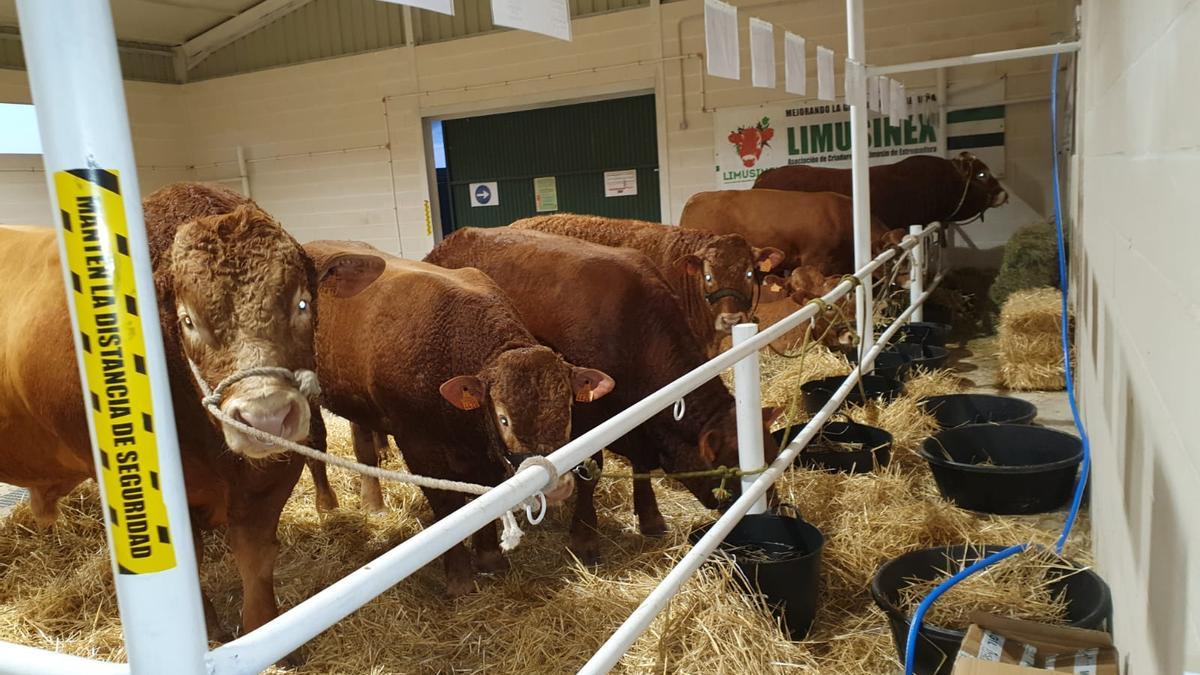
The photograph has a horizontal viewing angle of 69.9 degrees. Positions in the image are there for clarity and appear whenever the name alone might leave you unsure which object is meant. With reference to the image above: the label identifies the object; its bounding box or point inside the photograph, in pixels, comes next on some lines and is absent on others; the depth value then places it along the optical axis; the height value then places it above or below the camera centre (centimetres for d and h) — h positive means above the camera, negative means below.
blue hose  222 -116
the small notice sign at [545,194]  1194 +13
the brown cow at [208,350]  211 -31
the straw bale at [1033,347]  538 -113
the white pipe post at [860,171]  488 +5
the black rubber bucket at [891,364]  541 -119
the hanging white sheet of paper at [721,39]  370 +66
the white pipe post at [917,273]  653 -75
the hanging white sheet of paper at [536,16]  192 +44
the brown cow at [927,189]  890 -15
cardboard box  203 -116
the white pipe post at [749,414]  274 -71
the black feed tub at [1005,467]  339 -123
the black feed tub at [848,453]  395 -126
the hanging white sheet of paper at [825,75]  502 +63
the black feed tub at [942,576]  224 -123
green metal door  1123 +58
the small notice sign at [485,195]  1233 +19
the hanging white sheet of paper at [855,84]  488 +55
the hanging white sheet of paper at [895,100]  637 +57
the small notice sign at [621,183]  1131 +19
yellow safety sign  82 -12
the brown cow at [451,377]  288 -60
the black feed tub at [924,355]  577 -122
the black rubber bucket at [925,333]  646 -118
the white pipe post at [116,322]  81 -8
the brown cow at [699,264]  522 -44
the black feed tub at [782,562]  257 -117
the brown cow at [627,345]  345 -63
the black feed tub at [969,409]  442 -126
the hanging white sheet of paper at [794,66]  461 +64
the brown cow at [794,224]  796 -35
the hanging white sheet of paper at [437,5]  146 +37
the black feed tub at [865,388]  493 -120
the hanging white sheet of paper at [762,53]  423 +66
